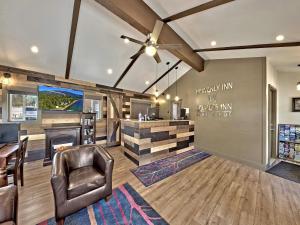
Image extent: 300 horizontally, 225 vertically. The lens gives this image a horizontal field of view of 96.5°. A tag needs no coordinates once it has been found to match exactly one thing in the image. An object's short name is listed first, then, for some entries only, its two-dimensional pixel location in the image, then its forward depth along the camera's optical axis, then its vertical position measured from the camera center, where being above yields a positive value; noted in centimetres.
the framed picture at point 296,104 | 439 +36
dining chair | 221 -91
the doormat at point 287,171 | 321 -148
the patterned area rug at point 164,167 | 296 -140
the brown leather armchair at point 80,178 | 169 -96
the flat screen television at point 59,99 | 396 +43
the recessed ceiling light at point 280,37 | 277 +165
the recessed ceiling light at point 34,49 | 316 +150
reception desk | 360 -76
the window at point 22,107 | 354 +14
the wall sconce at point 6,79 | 334 +82
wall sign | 458 +37
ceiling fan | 266 +142
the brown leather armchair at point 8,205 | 116 -83
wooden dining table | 185 -70
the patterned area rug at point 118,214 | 178 -144
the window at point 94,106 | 493 +25
